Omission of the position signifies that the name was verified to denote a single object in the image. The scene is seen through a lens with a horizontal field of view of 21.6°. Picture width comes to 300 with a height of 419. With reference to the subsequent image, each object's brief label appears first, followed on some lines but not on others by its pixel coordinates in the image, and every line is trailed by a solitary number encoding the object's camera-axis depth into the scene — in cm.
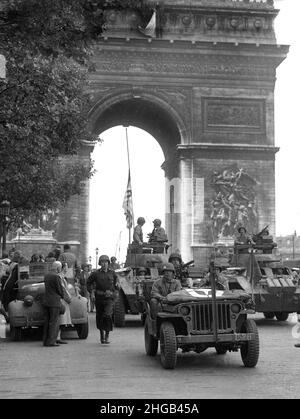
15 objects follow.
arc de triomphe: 3512
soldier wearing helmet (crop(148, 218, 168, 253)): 2078
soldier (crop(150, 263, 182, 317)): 1155
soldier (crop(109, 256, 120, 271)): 2562
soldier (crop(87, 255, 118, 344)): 1393
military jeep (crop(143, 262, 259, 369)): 1031
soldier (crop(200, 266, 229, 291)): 1189
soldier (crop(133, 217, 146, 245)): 2042
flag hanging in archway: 3819
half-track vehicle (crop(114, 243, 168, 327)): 1823
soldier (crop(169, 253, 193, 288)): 1345
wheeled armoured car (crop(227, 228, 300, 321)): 1802
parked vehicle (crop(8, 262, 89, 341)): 1445
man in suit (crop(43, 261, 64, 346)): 1371
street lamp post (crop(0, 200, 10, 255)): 2241
